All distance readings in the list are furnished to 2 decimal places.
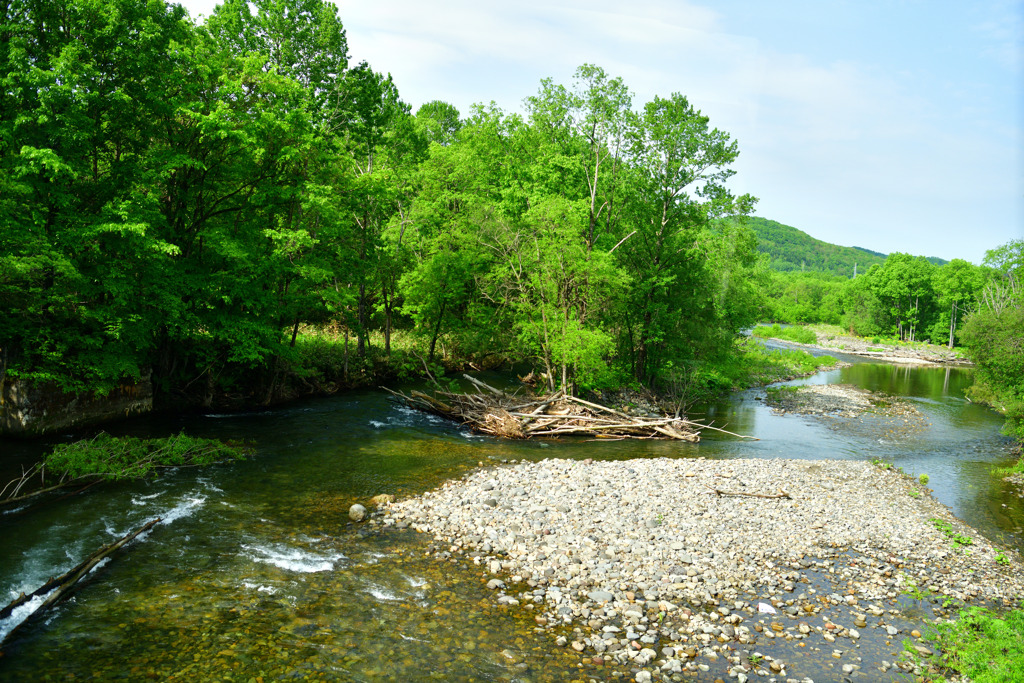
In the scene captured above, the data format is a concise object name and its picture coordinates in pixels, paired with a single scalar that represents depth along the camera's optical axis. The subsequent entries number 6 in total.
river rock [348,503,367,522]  13.26
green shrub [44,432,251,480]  13.88
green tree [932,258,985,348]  90.50
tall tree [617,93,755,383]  31.50
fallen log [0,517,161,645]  8.75
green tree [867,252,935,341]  101.38
